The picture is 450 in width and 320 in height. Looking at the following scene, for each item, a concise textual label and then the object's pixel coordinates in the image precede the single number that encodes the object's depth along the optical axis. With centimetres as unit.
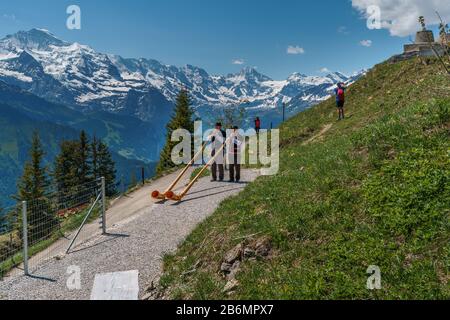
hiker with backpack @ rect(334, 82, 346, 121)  3055
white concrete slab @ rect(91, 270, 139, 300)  937
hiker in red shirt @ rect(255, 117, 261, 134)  4672
